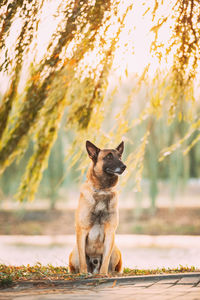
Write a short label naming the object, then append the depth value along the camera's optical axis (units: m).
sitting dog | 5.14
